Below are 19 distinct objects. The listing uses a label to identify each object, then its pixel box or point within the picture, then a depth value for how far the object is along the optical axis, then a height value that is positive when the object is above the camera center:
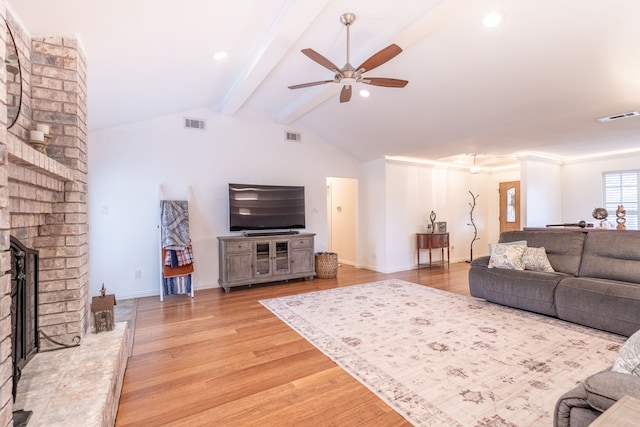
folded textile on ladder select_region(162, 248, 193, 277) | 4.39 -0.75
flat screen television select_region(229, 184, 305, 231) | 5.14 +0.14
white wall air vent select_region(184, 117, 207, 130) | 4.94 +1.49
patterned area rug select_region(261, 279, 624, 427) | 1.95 -1.18
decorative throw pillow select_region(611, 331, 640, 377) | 1.29 -0.64
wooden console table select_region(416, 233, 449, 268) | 6.44 -0.59
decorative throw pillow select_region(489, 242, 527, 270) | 3.88 -0.56
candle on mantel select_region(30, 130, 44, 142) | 1.90 +0.51
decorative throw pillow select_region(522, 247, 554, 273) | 3.75 -0.60
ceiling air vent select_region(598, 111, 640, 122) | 3.96 +1.21
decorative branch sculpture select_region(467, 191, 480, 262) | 7.63 -0.30
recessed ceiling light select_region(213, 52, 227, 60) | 3.05 +1.59
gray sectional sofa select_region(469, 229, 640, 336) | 2.91 -0.76
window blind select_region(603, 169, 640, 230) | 5.89 +0.31
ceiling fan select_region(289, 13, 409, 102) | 2.50 +1.24
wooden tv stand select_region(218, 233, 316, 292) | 4.86 -0.71
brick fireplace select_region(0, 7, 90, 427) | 2.00 +0.21
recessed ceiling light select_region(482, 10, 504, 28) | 2.59 +1.62
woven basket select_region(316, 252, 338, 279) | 5.69 -0.94
